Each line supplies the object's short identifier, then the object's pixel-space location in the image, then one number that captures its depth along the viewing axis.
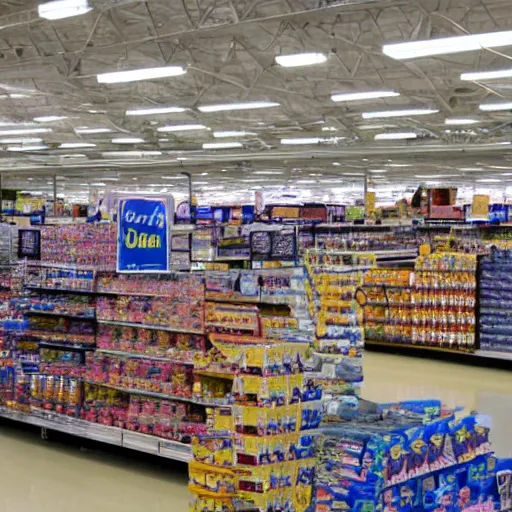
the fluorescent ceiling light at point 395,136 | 20.78
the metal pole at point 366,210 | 20.45
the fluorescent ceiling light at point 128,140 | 22.06
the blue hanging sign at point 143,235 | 6.75
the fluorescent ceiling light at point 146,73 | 11.41
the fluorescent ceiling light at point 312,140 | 21.88
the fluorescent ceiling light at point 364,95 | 14.16
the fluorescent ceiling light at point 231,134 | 20.63
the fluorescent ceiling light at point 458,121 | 18.34
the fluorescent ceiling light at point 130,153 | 24.47
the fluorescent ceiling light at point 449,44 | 9.52
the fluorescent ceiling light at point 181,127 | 19.70
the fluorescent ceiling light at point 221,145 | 22.89
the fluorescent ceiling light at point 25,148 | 24.14
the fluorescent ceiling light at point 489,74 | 12.01
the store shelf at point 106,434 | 6.48
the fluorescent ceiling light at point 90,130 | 20.78
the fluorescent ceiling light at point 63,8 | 9.55
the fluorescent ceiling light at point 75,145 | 23.92
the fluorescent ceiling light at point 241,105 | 15.62
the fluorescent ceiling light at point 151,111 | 16.77
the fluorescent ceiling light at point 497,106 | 15.43
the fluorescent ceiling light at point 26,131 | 20.70
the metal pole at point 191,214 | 16.69
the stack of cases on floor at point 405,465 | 3.18
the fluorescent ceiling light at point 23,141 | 22.91
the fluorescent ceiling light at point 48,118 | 19.11
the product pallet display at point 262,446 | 3.81
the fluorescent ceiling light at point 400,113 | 16.83
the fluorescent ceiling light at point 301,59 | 11.09
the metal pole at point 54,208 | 23.75
